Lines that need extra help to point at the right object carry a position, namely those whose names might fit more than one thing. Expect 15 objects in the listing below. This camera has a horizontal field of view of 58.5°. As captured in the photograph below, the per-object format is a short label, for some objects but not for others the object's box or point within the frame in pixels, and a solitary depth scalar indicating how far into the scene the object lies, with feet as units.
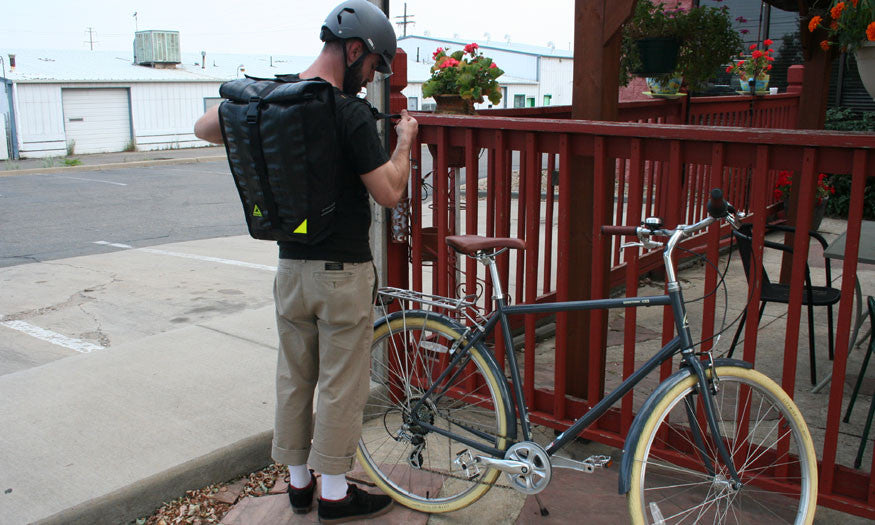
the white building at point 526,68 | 138.51
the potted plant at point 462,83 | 15.14
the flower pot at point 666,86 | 20.75
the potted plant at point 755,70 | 26.81
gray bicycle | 8.13
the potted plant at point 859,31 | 10.70
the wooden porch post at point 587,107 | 10.91
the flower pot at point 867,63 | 11.32
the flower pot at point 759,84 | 27.14
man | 8.58
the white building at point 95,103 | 84.84
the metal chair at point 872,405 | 10.15
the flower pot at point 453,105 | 15.30
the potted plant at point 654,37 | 18.38
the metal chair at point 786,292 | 12.46
